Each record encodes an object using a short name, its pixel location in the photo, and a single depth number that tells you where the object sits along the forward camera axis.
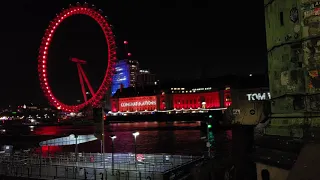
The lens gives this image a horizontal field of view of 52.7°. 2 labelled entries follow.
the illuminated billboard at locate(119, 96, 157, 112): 162.75
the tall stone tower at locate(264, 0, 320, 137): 9.06
